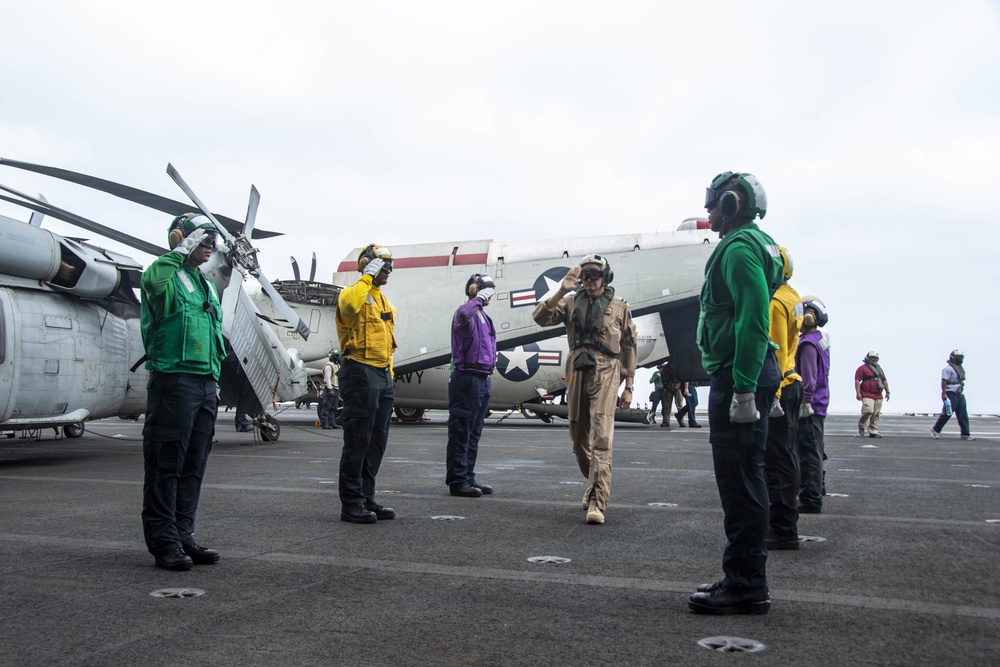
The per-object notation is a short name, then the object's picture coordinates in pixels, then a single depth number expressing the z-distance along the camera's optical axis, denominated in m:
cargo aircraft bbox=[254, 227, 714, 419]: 20.22
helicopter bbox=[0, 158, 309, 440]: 9.65
